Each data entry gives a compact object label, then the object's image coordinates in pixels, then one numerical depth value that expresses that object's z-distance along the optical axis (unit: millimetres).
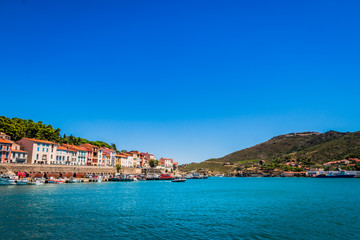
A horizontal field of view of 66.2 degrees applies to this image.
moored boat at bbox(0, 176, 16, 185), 75144
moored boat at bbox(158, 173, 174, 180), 165238
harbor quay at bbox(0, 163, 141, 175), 87438
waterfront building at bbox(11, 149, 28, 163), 96312
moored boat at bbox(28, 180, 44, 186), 80644
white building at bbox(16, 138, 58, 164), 102206
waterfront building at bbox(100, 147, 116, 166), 155900
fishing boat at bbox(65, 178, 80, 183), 98250
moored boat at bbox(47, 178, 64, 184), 89781
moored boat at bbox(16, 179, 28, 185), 77750
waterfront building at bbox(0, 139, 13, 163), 91375
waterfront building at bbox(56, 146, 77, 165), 116700
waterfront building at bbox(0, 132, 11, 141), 99675
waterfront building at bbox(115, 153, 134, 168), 169000
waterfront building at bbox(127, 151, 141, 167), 184750
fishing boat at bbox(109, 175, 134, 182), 128250
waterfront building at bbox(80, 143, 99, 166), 137275
